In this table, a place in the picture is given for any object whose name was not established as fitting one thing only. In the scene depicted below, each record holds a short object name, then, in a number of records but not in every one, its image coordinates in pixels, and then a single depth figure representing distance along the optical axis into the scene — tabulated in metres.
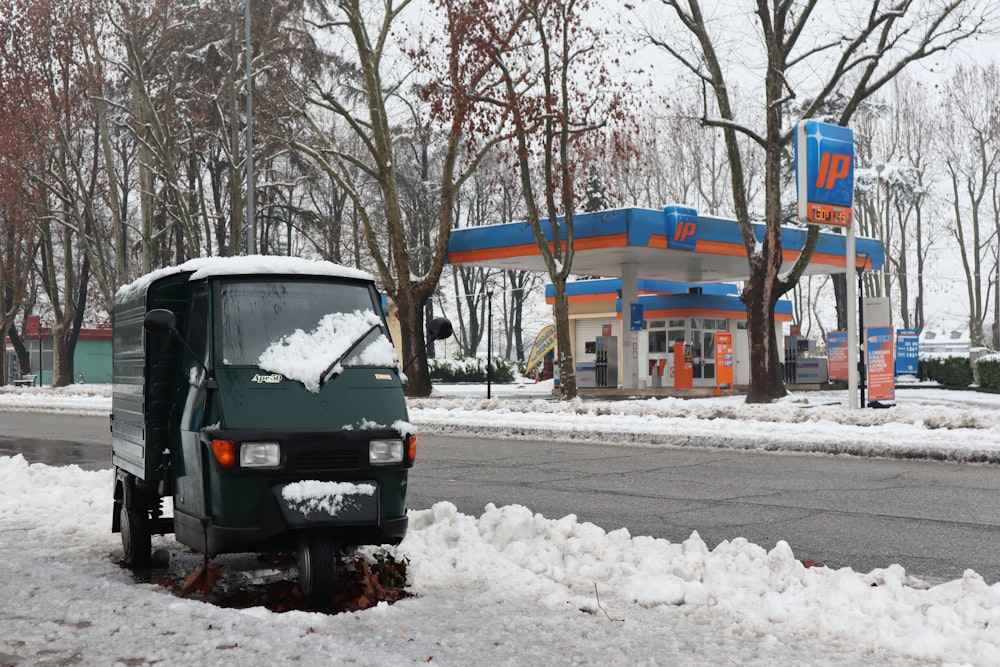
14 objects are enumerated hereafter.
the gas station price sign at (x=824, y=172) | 21.55
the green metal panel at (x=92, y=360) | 57.31
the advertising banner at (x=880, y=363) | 22.52
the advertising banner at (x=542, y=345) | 50.34
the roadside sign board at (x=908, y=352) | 39.12
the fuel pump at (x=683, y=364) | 35.34
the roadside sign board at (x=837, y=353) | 36.47
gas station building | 30.89
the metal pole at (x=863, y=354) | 22.28
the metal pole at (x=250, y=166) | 30.88
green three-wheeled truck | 5.95
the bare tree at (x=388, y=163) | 30.97
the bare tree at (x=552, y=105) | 26.61
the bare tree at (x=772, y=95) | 24.18
